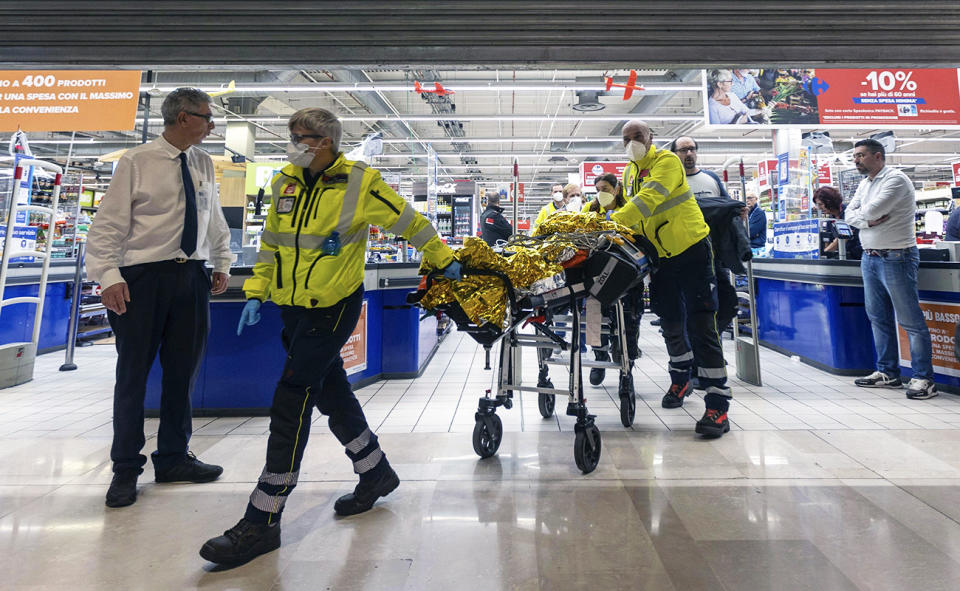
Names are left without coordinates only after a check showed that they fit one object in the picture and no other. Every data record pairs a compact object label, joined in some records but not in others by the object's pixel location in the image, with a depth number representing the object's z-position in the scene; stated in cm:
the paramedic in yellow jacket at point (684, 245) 281
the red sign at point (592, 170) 1288
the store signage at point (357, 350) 373
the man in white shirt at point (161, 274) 209
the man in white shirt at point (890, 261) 362
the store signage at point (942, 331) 366
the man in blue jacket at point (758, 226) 578
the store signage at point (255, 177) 745
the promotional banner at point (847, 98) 676
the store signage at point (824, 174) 821
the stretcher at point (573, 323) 210
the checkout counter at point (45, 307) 504
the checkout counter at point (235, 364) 329
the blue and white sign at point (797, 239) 515
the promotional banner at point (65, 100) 541
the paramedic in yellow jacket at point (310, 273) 170
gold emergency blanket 200
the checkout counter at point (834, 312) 371
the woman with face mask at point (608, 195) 340
